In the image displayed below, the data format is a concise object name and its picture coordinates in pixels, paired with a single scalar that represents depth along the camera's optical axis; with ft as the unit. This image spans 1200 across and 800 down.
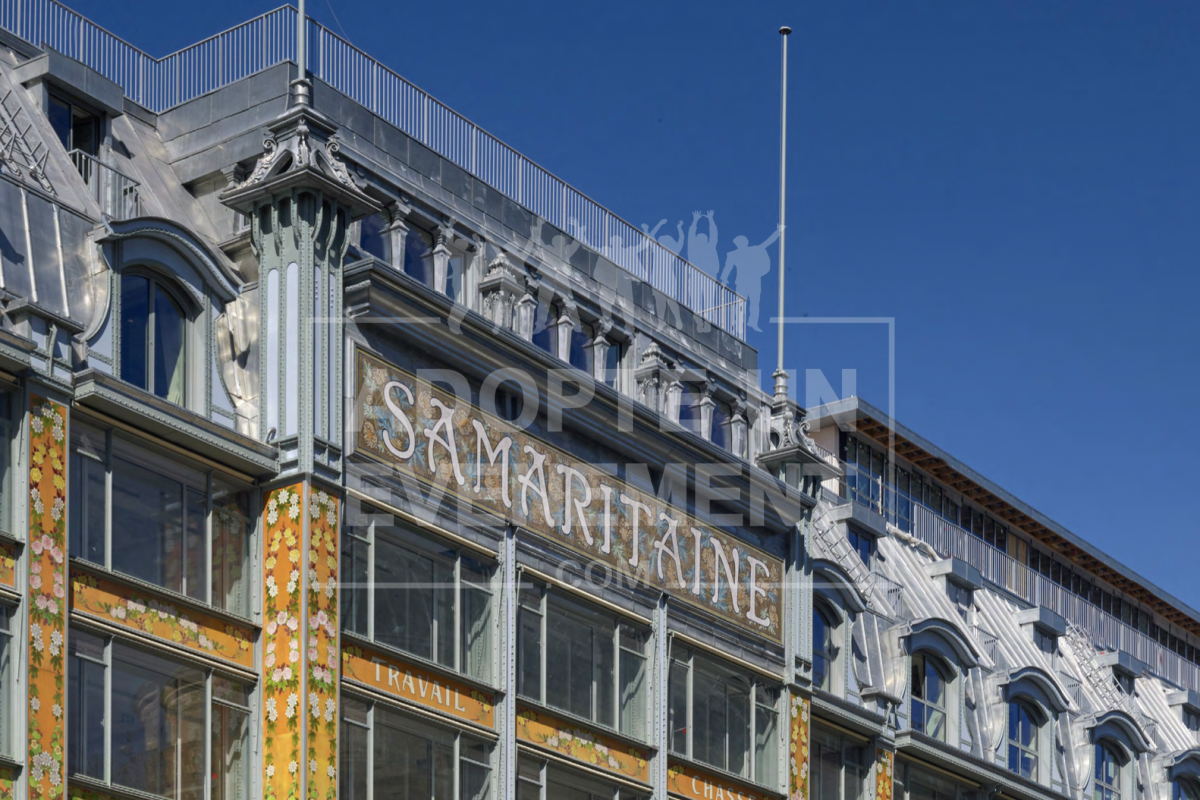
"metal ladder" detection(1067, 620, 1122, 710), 205.05
